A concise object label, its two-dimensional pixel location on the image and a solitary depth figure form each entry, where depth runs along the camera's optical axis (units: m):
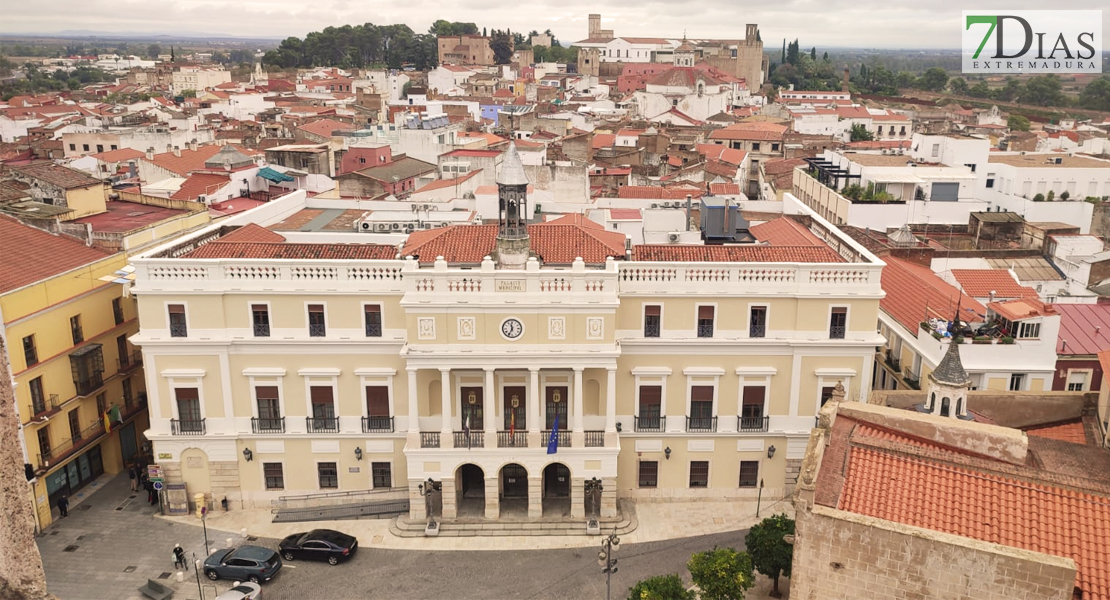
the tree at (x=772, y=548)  27.03
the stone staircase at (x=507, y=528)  32.38
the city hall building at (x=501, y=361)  31.09
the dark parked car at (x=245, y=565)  29.56
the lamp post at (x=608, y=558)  25.38
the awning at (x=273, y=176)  60.03
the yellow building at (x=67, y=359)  32.59
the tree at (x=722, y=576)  24.73
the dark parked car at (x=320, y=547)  30.67
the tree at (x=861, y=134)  115.44
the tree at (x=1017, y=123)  133.25
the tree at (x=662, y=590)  23.98
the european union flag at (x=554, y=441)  31.46
